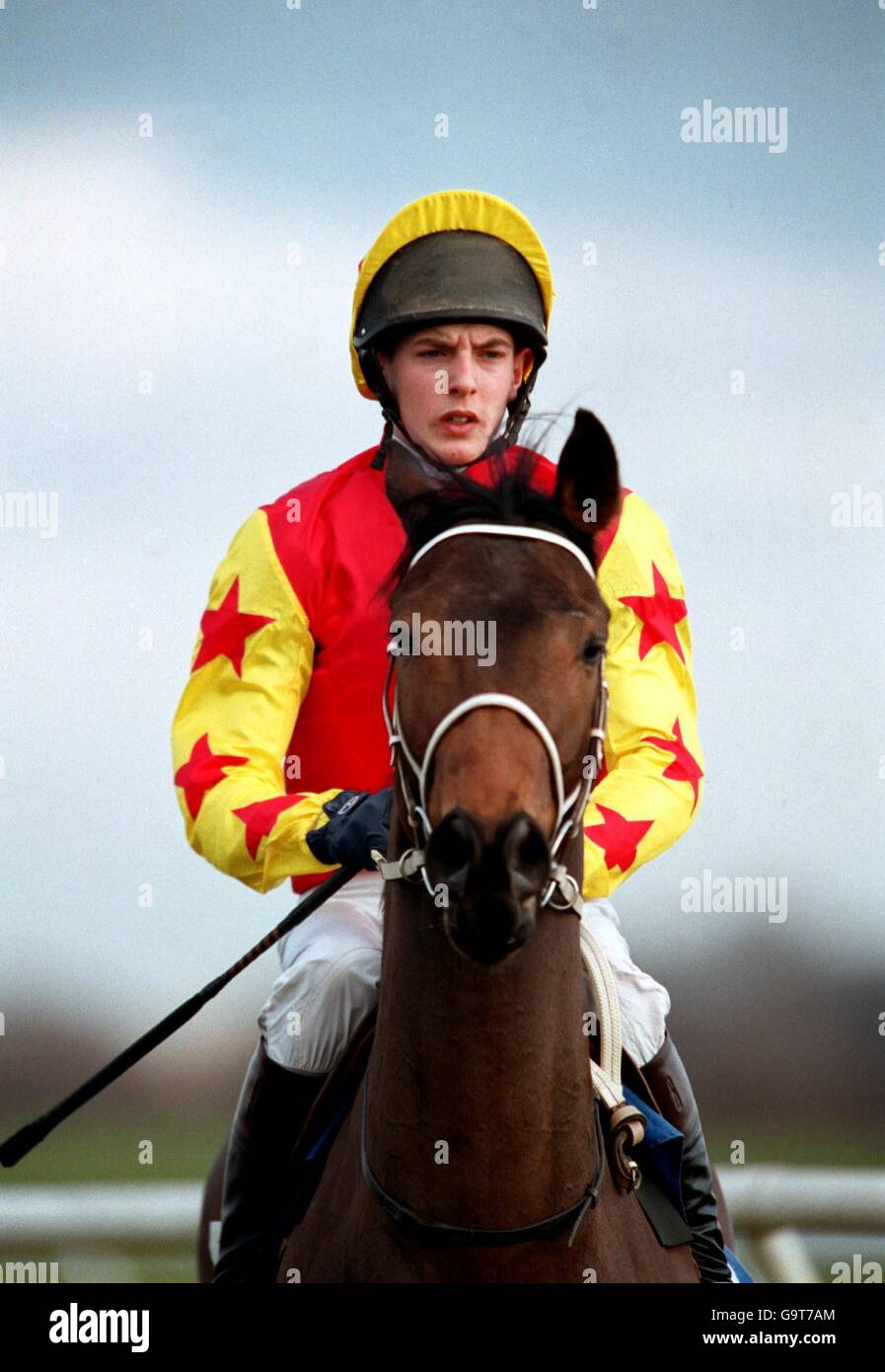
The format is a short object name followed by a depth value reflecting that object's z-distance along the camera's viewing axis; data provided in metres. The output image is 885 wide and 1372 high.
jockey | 3.24
